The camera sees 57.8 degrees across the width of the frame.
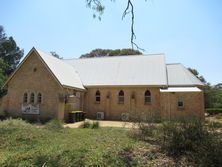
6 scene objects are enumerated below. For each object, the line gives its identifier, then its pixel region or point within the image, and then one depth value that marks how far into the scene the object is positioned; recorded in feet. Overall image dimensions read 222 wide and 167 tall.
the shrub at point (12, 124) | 46.11
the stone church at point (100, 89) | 72.43
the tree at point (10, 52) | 175.63
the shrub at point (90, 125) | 52.51
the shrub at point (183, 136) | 25.00
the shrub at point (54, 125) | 46.70
